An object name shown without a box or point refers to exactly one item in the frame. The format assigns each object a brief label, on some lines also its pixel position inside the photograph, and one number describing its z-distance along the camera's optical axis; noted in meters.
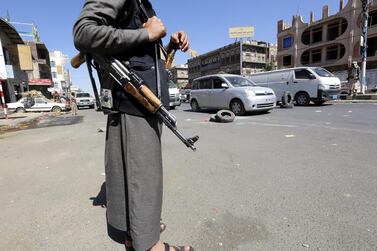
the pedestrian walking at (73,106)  16.98
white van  12.24
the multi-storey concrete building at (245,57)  57.38
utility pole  18.09
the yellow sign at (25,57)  26.19
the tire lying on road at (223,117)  8.32
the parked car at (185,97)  27.31
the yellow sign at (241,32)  43.66
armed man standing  1.46
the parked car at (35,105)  21.22
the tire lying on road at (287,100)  12.27
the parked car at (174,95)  14.85
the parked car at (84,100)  24.95
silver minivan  9.47
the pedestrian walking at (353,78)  18.28
